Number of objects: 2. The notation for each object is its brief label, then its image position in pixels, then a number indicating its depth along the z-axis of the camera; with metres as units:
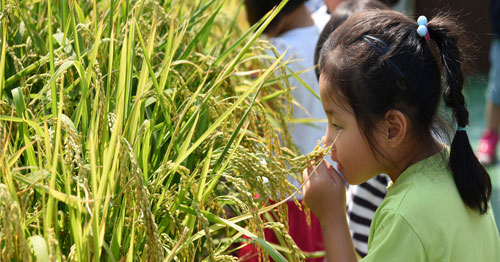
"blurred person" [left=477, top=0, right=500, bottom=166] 4.57
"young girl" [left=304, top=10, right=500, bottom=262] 1.05
